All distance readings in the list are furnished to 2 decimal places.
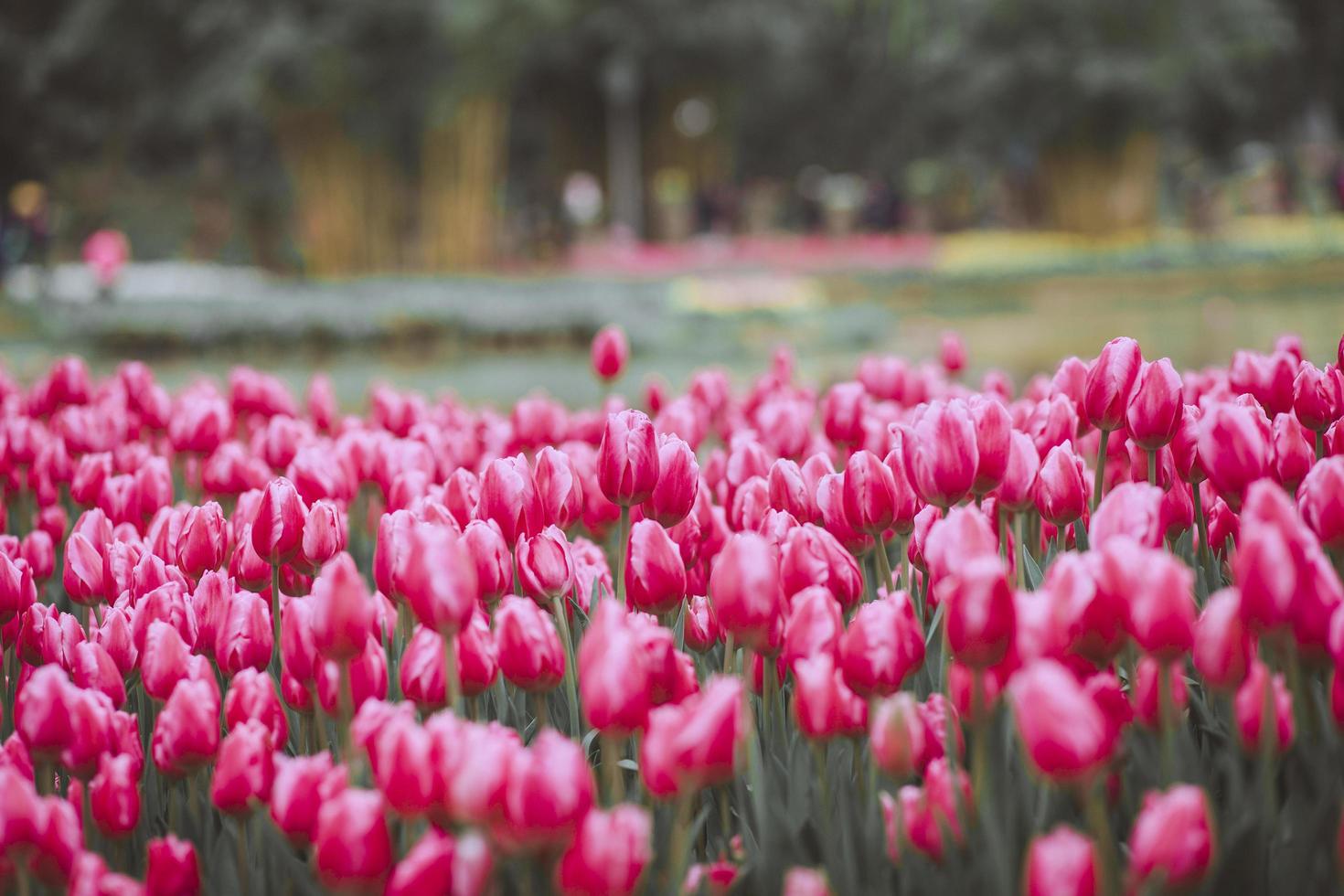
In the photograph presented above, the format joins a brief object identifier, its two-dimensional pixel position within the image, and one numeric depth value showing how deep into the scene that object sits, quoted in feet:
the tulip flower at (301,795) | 6.02
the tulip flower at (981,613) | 5.93
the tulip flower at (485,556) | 6.58
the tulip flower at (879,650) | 6.14
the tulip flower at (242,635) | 6.71
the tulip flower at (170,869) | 6.09
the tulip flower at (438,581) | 6.13
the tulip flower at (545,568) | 6.67
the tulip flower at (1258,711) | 5.93
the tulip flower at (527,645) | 6.24
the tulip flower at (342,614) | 6.17
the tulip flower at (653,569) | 6.61
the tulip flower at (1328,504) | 6.36
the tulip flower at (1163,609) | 5.87
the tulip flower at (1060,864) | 5.73
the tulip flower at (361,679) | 6.39
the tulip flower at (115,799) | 6.20
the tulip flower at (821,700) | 6.16
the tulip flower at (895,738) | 6.03
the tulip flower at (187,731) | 6.23
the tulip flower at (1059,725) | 5.69
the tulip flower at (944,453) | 6.60
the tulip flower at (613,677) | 5.92
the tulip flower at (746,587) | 6.23
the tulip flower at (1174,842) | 5.69
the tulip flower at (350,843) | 5.84
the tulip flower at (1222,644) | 5.91
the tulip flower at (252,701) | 6.41
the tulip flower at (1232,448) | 6.59
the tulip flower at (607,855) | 5.75
